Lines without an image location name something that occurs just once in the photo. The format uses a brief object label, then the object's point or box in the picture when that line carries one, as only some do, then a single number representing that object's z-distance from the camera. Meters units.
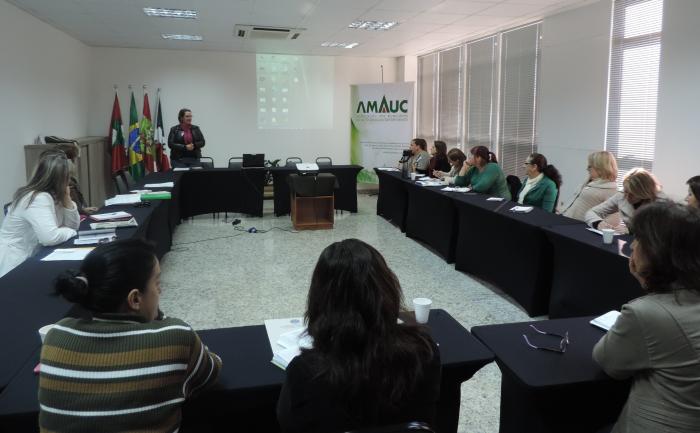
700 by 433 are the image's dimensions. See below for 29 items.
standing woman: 7.92
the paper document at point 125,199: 4.66
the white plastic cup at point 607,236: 3.18
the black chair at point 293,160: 8.68
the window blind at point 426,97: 10.01
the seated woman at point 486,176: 5.40
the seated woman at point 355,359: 1.19
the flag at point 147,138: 9.28
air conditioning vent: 7.38
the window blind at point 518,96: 6.98
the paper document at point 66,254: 2.76
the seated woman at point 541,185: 4.84
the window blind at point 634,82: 5.15
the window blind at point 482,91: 7.85
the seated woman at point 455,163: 6.27
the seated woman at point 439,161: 7.45
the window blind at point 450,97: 8.92
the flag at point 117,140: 8.90
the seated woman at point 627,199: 3.47
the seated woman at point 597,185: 4.30
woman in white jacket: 3.05
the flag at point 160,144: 9.50
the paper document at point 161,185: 5.87
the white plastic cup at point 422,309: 1.98
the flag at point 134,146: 9.08
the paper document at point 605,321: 1.98
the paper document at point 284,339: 1.65
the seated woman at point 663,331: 1.43
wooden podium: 7.03
